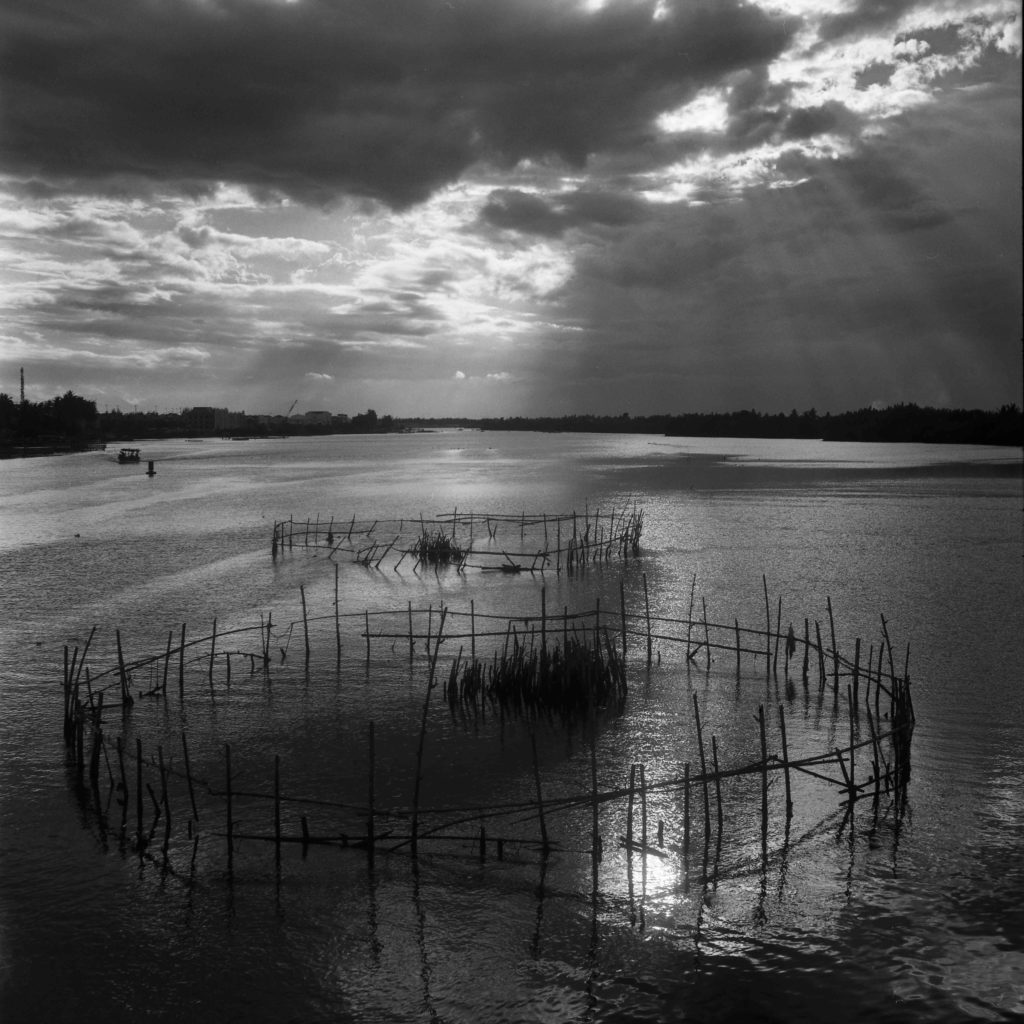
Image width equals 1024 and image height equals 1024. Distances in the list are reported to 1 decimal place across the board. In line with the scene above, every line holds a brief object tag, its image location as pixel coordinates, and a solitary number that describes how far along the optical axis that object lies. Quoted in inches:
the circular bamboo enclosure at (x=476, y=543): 1061.8
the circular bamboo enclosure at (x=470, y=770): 338.3
